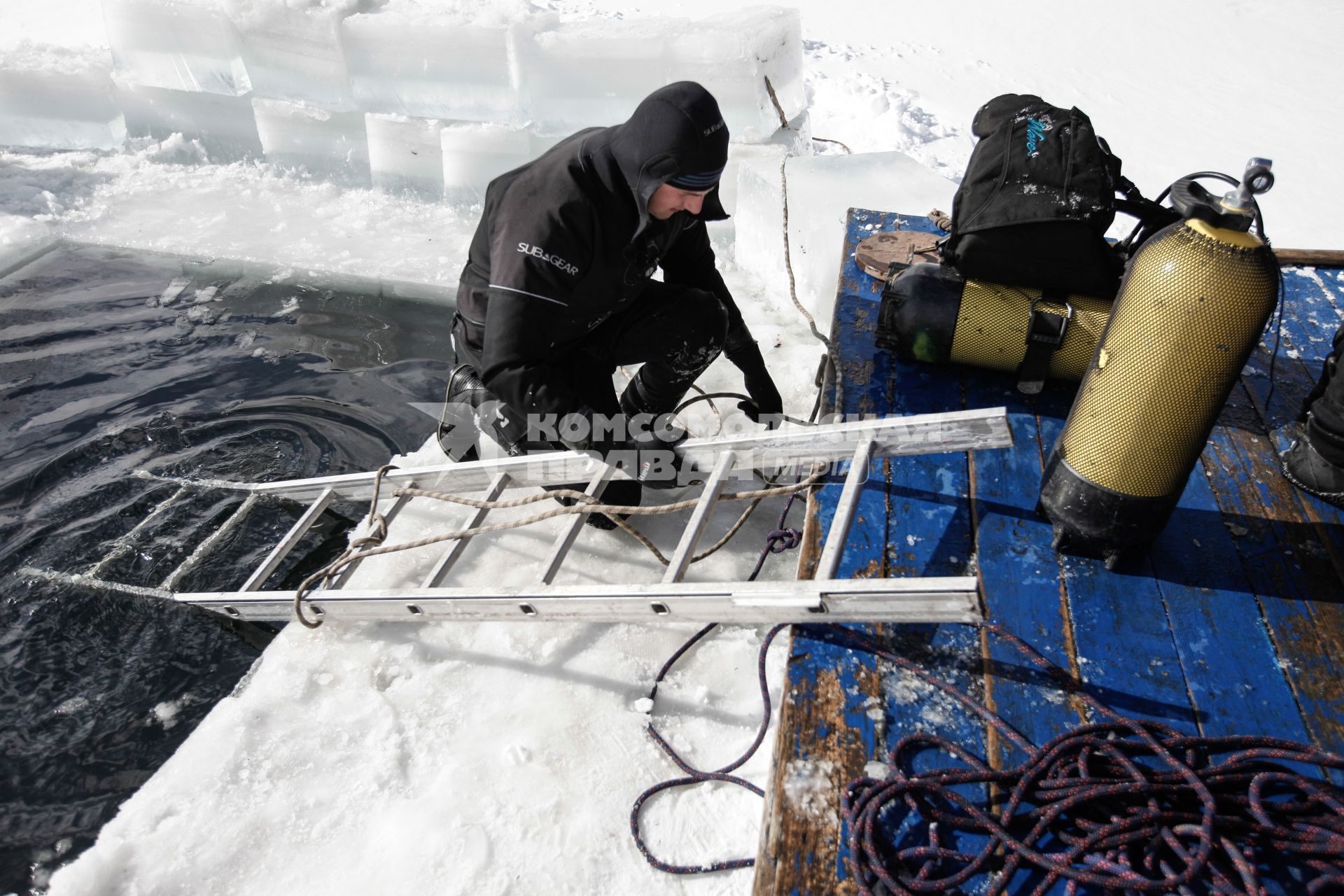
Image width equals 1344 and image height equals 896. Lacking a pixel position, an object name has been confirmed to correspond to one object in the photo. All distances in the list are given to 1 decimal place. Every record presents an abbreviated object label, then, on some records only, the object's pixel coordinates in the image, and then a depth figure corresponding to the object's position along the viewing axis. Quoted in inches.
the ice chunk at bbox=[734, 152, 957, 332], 195.3
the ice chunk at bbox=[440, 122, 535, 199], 244.4
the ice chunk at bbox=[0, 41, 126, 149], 283.3
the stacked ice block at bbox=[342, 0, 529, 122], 260.2
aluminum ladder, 80.4
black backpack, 109.9
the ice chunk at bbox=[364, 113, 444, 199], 256.8
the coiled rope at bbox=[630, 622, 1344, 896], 66.3
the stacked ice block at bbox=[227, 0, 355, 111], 266.5
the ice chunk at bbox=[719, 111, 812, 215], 229.0
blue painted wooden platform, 80.1
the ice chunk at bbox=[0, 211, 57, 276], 236.2
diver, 102.4
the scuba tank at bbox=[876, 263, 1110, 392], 118.2
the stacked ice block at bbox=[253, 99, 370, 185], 268.5
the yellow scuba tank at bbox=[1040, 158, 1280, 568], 77.0
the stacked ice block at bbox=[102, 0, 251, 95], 273.3
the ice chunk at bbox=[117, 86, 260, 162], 283.1
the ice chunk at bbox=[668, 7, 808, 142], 242.8
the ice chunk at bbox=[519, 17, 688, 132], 248.7
